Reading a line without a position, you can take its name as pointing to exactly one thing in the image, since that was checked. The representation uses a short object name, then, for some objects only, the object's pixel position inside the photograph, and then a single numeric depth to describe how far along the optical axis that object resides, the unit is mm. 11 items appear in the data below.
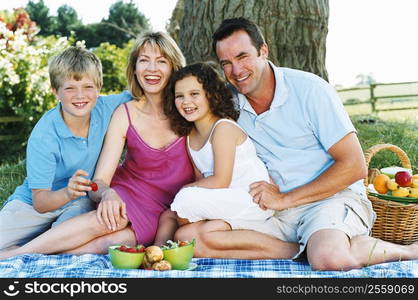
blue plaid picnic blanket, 3156
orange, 4211
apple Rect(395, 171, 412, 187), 4164
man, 3541
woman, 3711
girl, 3545
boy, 3766
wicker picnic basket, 4031
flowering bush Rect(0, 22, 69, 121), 9367
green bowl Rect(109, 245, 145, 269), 3279
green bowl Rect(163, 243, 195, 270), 3262
